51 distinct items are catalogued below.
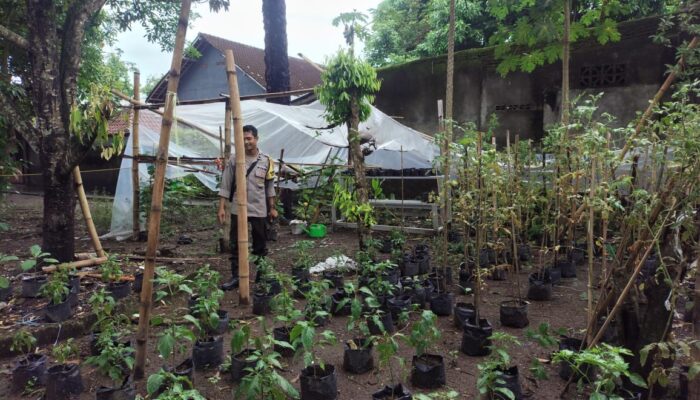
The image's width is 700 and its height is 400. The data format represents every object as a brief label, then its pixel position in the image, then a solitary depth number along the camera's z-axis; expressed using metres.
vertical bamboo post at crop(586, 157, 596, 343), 2.82
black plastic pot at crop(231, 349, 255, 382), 3.13
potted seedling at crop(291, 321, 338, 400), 2.65
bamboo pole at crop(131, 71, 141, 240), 7.03
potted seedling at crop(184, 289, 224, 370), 3.38
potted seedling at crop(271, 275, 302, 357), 3.46
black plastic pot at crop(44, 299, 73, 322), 3.99
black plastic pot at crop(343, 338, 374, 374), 3.35
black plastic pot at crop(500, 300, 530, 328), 4.19
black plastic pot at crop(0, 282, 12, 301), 4.50
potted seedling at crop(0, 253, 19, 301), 4.50
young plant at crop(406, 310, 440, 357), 2.99
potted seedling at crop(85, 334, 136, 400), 2.71
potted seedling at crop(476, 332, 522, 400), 2.53
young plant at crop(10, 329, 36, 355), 3.37
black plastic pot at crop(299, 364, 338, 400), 2.91
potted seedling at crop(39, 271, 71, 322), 3.94
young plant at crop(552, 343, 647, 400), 2.19
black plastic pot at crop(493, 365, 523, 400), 2.85
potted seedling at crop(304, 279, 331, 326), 3.48
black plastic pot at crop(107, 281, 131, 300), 4.63
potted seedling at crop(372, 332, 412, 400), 2.77
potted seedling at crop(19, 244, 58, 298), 4.59
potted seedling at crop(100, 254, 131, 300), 4.66
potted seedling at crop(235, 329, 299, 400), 2.36
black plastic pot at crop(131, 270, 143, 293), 5.09
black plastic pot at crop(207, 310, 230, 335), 3.94
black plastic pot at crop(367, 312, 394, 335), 3.99
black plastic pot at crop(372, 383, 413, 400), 2.78
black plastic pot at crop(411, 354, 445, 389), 3.13
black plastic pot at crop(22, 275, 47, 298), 4.59
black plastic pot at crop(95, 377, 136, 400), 2.70
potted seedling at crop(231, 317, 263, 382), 2.83
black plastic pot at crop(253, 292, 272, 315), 4.50
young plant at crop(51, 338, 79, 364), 3.03
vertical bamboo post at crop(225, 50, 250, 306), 4.22
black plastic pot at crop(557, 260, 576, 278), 5.86
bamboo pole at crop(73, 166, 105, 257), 5.51
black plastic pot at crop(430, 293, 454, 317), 4.56
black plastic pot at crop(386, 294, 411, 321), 4.27
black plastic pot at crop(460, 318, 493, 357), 3.61
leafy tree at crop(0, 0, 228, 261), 5.07
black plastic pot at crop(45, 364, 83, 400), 2.92
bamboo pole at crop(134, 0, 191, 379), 2.81
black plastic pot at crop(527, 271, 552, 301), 4.95
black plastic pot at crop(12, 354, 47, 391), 3.09
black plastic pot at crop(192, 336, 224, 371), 3.38
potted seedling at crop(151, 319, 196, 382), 2.62
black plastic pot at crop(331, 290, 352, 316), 4.54
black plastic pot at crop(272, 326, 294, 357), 3.57
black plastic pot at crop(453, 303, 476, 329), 4.15
